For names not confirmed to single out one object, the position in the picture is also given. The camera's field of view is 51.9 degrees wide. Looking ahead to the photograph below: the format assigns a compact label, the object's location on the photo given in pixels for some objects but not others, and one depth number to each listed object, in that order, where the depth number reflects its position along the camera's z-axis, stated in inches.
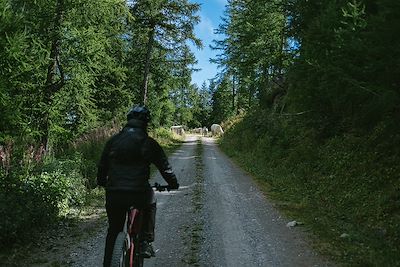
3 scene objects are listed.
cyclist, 186.7
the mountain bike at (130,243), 175.8
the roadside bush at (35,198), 267.3
